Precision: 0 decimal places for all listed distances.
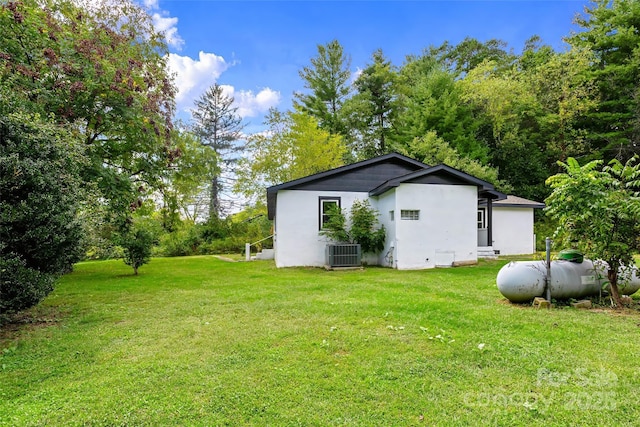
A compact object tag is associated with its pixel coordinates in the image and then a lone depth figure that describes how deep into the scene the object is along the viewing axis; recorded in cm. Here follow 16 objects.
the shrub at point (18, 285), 404
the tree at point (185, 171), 1262
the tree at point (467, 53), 2692
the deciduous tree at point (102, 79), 781
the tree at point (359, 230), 1106
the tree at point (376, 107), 2567
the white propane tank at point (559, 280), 512
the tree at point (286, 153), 1981
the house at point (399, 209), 1038
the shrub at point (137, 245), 959
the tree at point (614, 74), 1898
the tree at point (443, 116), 2183
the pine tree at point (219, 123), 2880
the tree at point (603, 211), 476
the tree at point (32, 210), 406
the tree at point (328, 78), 2548
